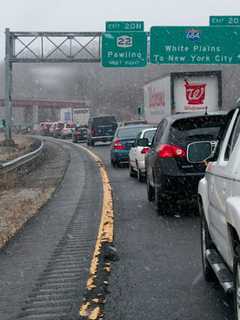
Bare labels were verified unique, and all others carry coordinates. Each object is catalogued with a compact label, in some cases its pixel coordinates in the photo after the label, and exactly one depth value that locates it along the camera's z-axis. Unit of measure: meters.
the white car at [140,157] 19.15
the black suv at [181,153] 11.48
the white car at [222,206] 4.77
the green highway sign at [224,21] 39.59
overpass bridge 140.38
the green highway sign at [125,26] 40.25
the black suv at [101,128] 50.72
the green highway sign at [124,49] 40.09
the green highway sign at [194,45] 38.94
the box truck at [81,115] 80.44
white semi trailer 32.09
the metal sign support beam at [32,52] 39.91
